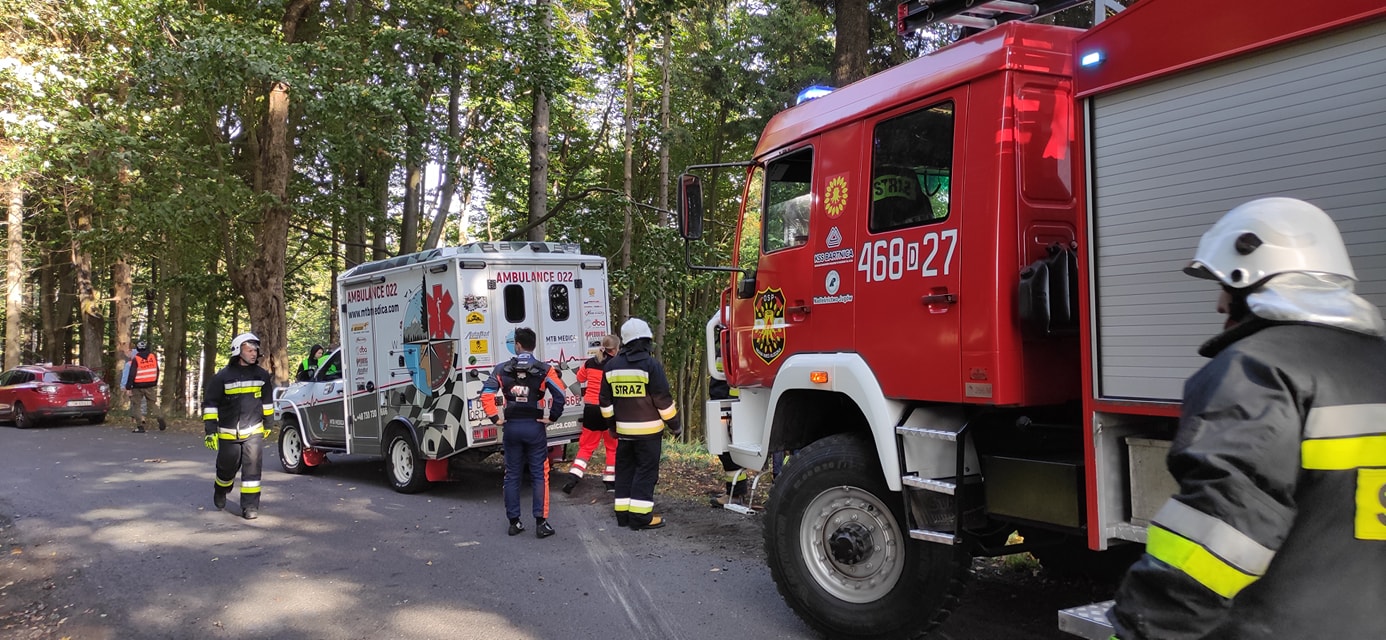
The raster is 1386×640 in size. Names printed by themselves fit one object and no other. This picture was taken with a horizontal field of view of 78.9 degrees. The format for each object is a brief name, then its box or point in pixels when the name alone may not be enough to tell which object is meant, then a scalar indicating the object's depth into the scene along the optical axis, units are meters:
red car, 18.69
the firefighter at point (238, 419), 8.09
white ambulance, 8.74
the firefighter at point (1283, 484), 1.50
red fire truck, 2.73
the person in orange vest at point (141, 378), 16.41
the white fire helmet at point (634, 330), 7.58
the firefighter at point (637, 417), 7.30
